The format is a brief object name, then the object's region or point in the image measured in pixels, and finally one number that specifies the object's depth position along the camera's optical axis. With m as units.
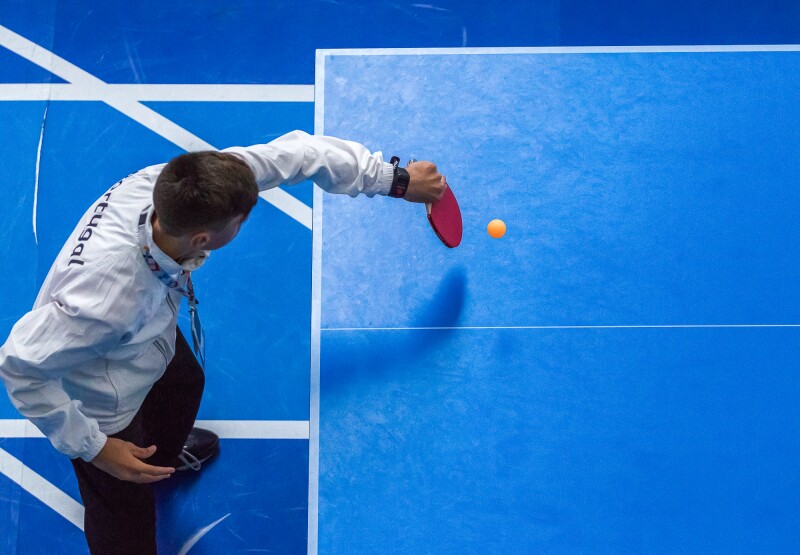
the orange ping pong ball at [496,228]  4.87
